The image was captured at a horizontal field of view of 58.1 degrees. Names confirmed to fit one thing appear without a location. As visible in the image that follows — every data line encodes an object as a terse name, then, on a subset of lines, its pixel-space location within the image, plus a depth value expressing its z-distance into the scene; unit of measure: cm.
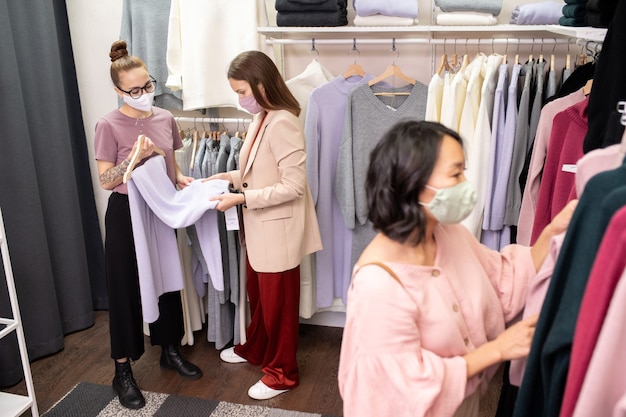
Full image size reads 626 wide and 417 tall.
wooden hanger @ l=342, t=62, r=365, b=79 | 288
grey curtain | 283
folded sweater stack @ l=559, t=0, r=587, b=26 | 197
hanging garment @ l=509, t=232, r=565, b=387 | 125
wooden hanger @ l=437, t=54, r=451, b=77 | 274
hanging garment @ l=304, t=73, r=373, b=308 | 284
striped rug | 259
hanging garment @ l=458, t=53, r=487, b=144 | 255
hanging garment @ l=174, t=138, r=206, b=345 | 302
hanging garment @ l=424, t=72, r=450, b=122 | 262
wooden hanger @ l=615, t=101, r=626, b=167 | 102
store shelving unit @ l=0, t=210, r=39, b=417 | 225
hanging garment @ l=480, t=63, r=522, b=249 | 251
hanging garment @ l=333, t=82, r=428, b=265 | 277
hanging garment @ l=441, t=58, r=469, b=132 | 256
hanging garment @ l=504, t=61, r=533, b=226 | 249
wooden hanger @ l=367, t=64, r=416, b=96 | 280
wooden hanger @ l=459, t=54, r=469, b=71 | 266
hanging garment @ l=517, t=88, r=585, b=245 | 219
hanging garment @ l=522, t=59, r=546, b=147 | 247
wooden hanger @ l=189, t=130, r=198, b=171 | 298
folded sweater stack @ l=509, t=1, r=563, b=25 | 250
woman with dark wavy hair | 119
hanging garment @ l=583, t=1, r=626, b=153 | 134
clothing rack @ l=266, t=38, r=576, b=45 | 267
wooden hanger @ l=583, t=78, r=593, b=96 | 203
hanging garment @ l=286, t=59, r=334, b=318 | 294
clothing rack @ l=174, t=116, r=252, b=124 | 305
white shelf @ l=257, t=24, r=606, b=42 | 258
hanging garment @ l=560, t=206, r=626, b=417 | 85
